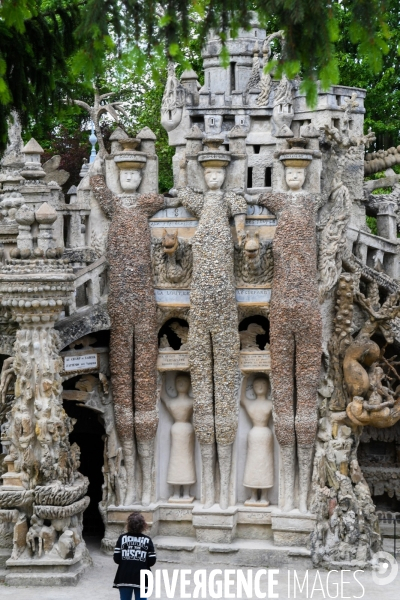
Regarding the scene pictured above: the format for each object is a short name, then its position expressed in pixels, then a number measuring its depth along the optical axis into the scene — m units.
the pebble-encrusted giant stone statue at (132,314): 17.17
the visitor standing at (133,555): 13.05
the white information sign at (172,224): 17.41
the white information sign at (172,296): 17.34
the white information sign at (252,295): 17.23
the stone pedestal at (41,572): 15.74
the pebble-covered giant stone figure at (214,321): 16.98
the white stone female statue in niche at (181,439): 17.69
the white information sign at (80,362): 16.98
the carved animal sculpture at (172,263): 17.27
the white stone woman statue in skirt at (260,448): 17.47
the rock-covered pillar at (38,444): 15.80
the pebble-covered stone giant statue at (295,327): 16.95
